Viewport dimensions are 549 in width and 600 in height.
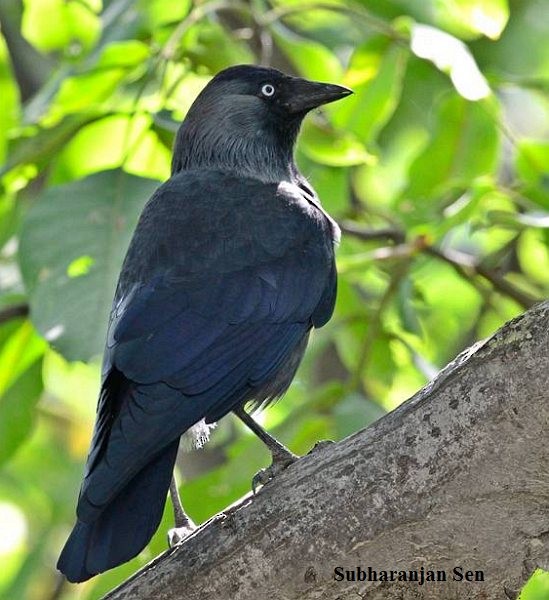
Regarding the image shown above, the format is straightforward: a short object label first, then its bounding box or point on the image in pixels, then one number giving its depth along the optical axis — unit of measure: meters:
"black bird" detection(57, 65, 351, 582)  6.74
